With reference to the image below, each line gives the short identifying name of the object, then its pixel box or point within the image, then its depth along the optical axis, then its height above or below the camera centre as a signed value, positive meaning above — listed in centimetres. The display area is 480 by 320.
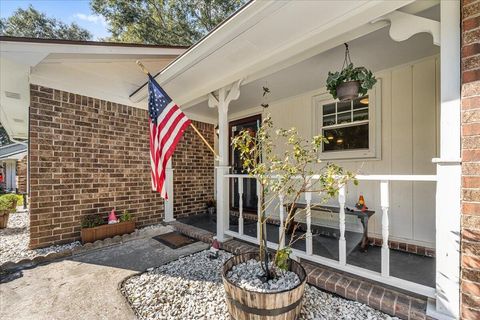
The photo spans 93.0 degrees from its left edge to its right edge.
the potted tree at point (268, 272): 163 -99
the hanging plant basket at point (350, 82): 239 +82
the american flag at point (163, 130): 291 +37
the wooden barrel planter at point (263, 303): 161 -106
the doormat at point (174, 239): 374 -142
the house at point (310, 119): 166 +57
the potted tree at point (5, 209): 510 -114
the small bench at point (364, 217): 307 -81
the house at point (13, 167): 1052 -47
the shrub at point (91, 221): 387 -108
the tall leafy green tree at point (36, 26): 1387 +826
